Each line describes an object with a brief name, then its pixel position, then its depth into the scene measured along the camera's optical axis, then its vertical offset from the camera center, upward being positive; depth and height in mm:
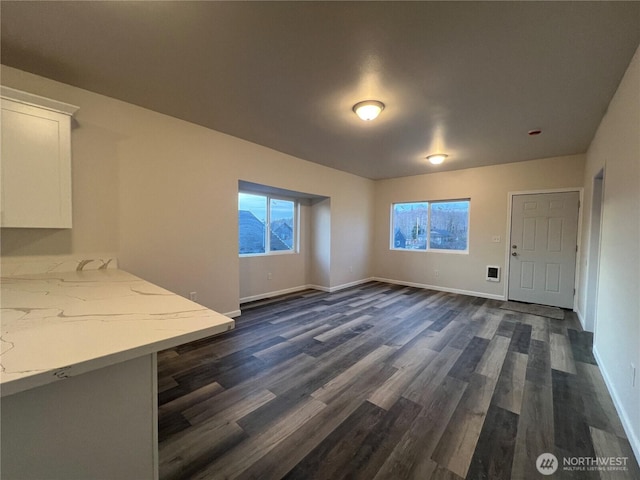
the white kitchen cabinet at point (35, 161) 1905 +507
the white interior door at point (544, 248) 4238 -214
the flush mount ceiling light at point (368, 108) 2582 +1241
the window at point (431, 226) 5395 +165
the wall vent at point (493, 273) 4878 -730
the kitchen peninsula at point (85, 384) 767 -523
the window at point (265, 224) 4703 +126
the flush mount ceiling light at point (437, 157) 4273 +1254
